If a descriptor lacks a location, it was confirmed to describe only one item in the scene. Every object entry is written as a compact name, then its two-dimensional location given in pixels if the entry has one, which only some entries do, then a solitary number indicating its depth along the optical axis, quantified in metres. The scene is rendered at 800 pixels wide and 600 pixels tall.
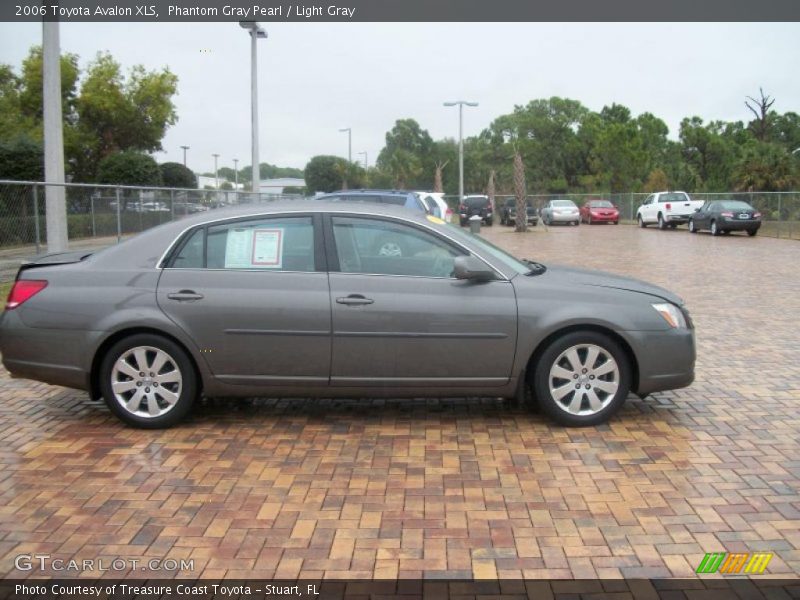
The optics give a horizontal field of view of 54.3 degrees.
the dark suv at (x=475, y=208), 40.62
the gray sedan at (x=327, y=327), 5.37
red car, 45.16
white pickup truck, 35.62
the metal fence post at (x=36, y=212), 11.47
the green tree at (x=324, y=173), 67.06
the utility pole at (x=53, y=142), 10.30
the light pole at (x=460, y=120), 47.62
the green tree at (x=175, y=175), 39.18
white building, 110.85
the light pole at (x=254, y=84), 22.75
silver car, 44.25
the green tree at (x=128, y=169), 31.98
